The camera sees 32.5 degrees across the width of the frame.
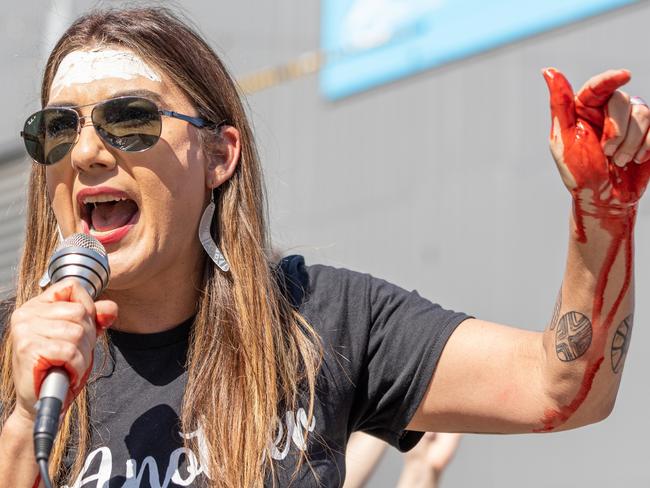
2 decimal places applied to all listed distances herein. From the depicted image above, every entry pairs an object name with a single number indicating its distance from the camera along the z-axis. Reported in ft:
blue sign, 18.49
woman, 6.91
